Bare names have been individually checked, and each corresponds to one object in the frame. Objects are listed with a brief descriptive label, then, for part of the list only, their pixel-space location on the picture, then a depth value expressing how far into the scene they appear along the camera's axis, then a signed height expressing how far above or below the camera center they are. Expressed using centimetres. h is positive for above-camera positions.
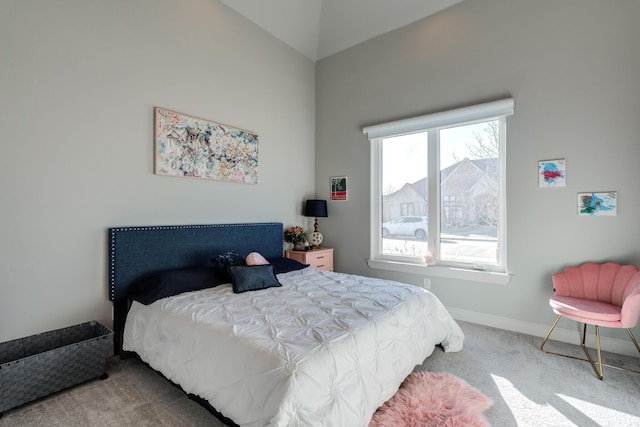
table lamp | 409 +4
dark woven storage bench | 174 -97
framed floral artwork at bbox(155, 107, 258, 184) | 278 +68
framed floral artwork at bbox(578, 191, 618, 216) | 254 +10
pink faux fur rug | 165 -117
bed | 134 -70
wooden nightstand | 387 -59
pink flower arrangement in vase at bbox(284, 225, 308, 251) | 397 -32
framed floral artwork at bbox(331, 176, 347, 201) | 420 +38
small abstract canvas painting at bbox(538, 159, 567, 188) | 274 +39
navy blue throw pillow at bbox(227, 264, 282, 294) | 246 -56
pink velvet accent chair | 211 -67
